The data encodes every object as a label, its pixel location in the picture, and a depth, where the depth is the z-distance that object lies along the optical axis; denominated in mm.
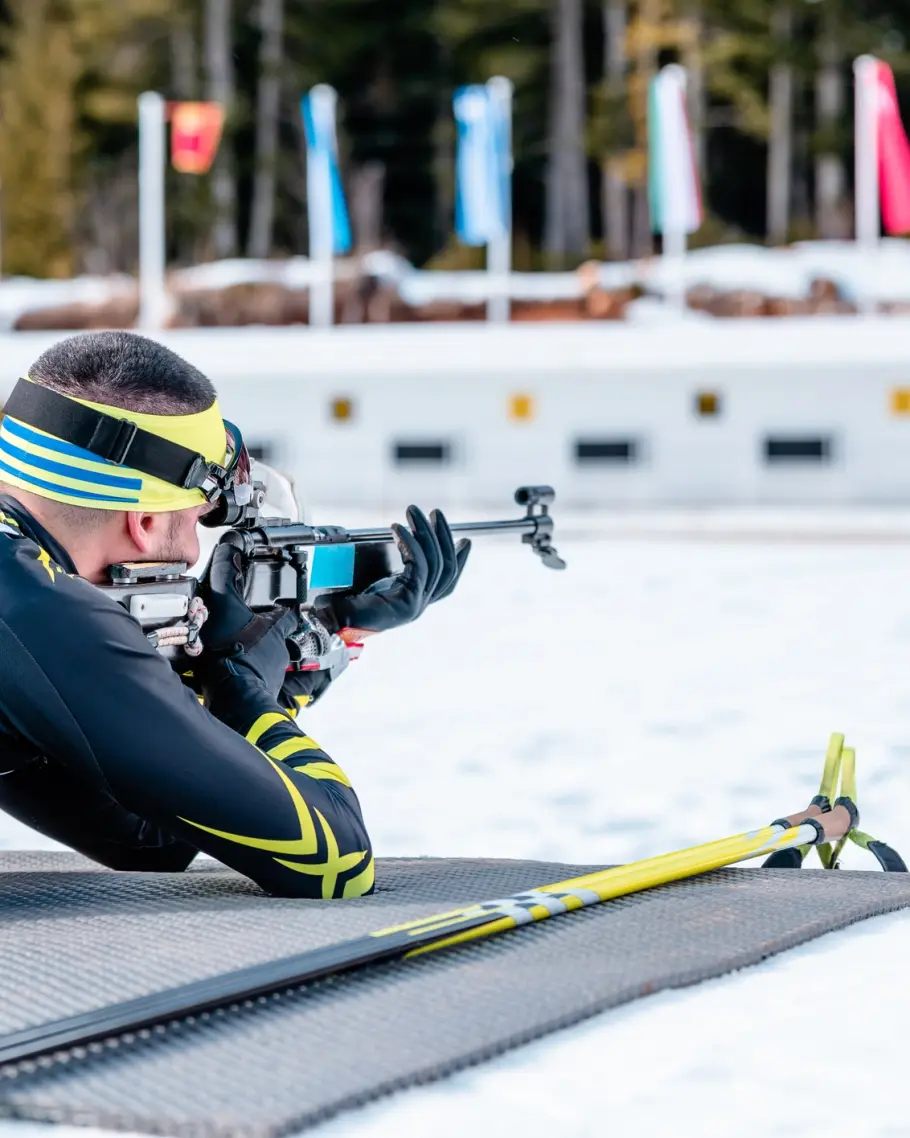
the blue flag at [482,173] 22922
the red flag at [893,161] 23000
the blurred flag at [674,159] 22062
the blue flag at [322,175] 22969
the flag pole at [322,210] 23172
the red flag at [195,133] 24625
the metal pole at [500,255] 23203
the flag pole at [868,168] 22562
